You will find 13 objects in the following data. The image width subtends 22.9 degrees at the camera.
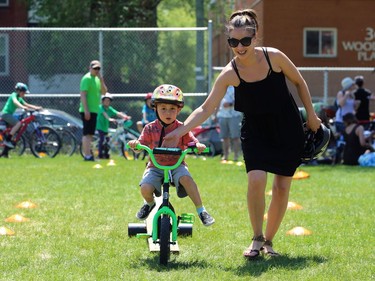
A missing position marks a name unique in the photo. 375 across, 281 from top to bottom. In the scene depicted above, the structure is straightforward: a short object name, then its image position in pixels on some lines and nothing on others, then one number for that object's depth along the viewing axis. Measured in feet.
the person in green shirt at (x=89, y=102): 64.39
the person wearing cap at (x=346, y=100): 65.82
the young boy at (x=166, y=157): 25.25
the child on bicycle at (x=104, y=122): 71.36
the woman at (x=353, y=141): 64.69
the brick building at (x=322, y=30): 118.52
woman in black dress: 24.12
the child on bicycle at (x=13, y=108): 70.54
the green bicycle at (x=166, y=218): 23.58
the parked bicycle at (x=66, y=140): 73.72
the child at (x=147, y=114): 66.90
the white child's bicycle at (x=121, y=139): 72.31
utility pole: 74.69
